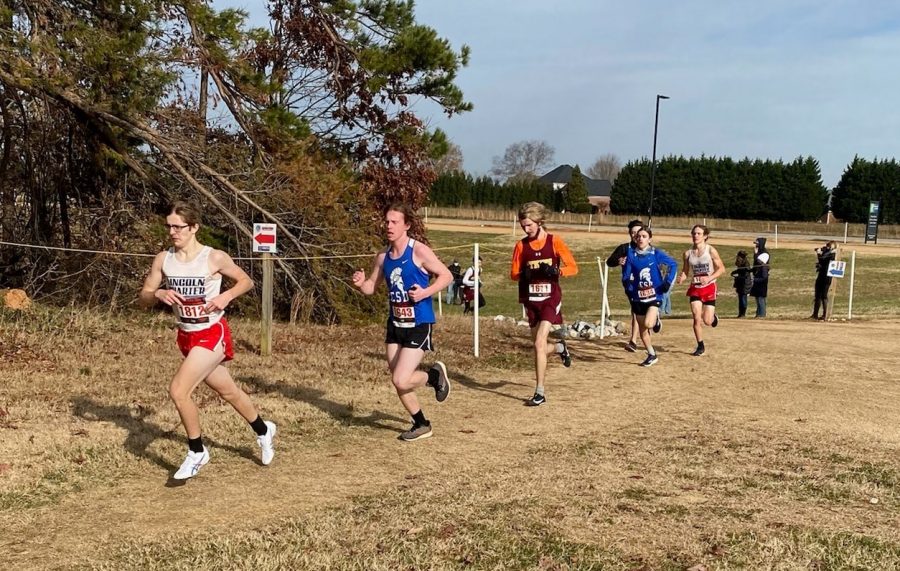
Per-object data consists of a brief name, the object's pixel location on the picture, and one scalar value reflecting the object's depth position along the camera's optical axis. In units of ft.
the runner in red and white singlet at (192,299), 18.04
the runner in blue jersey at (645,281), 34.60
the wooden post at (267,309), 33.09
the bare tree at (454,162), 306.14
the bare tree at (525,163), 347.36
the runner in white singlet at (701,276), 36.65
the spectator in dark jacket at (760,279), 63.72
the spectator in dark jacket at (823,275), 61.41
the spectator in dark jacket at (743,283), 63.77
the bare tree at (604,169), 413.80
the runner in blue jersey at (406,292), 21.26
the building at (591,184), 341.82
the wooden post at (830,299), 61.11
